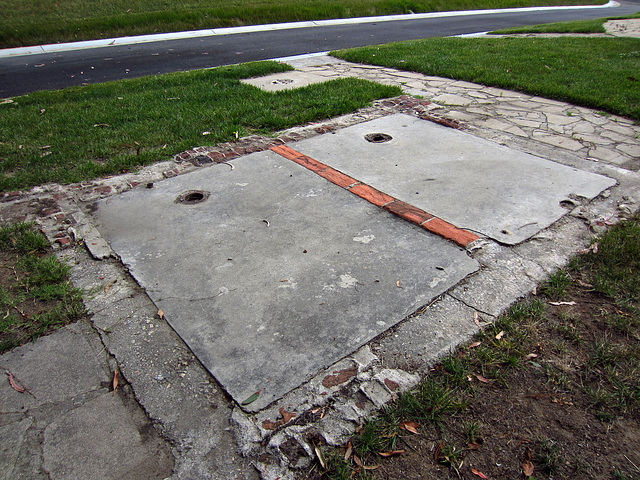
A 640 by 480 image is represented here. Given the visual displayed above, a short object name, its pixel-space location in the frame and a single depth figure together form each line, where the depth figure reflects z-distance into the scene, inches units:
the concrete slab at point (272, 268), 87.4
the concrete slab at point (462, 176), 129.5
